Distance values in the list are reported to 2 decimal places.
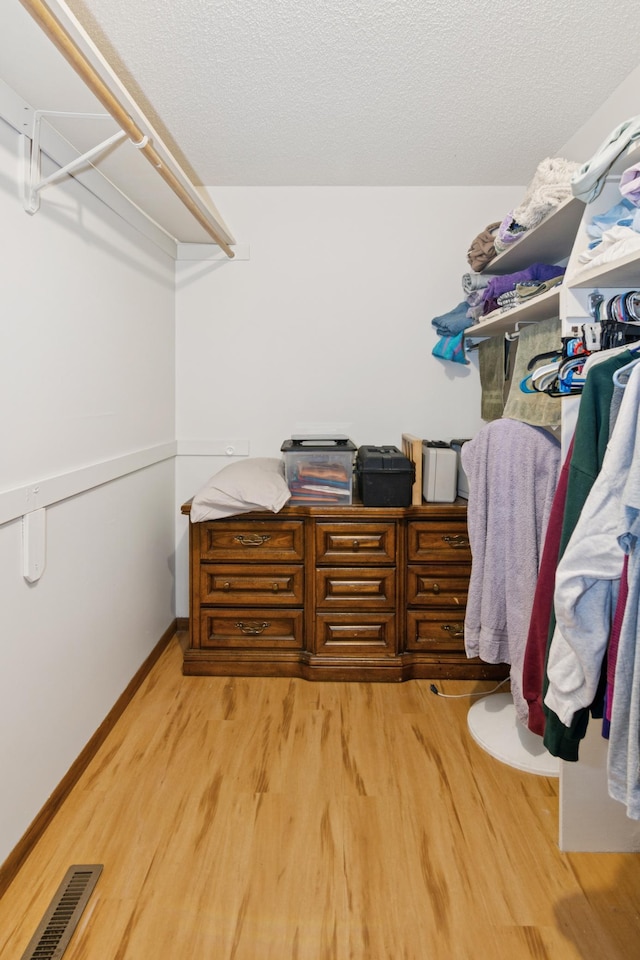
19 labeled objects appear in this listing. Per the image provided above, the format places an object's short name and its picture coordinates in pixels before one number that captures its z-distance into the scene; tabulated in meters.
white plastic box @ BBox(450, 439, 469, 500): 2.75
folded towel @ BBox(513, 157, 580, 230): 1.91
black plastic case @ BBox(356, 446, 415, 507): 2.60
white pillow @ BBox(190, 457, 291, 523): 2.56
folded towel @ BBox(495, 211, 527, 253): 2.15
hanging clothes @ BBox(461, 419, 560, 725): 1.88
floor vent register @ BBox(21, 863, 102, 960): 1.31
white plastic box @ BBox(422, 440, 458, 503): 2.67
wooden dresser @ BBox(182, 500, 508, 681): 2.64
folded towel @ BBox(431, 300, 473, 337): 2.91
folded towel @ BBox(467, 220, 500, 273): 2.59
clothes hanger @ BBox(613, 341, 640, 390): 1.16
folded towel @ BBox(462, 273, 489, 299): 2.75
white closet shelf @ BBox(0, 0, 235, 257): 1.22
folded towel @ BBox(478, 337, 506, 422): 2.68
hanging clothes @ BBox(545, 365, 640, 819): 1.03
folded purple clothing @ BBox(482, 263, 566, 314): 2.23
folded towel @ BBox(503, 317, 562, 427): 1.87
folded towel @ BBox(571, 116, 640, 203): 1.32
